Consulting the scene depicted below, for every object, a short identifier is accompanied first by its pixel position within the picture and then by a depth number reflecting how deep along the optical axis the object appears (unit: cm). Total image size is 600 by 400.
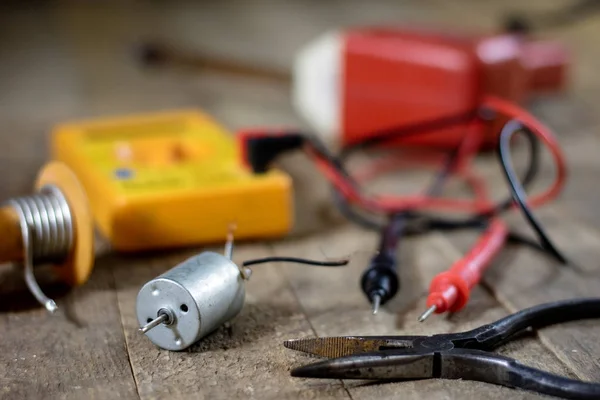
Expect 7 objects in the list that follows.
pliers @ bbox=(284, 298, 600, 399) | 48
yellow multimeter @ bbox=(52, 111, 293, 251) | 58
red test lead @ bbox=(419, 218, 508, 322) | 52
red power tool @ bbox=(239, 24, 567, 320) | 61
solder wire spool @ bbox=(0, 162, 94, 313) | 54
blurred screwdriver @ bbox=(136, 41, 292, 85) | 84
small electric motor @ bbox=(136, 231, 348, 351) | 50
